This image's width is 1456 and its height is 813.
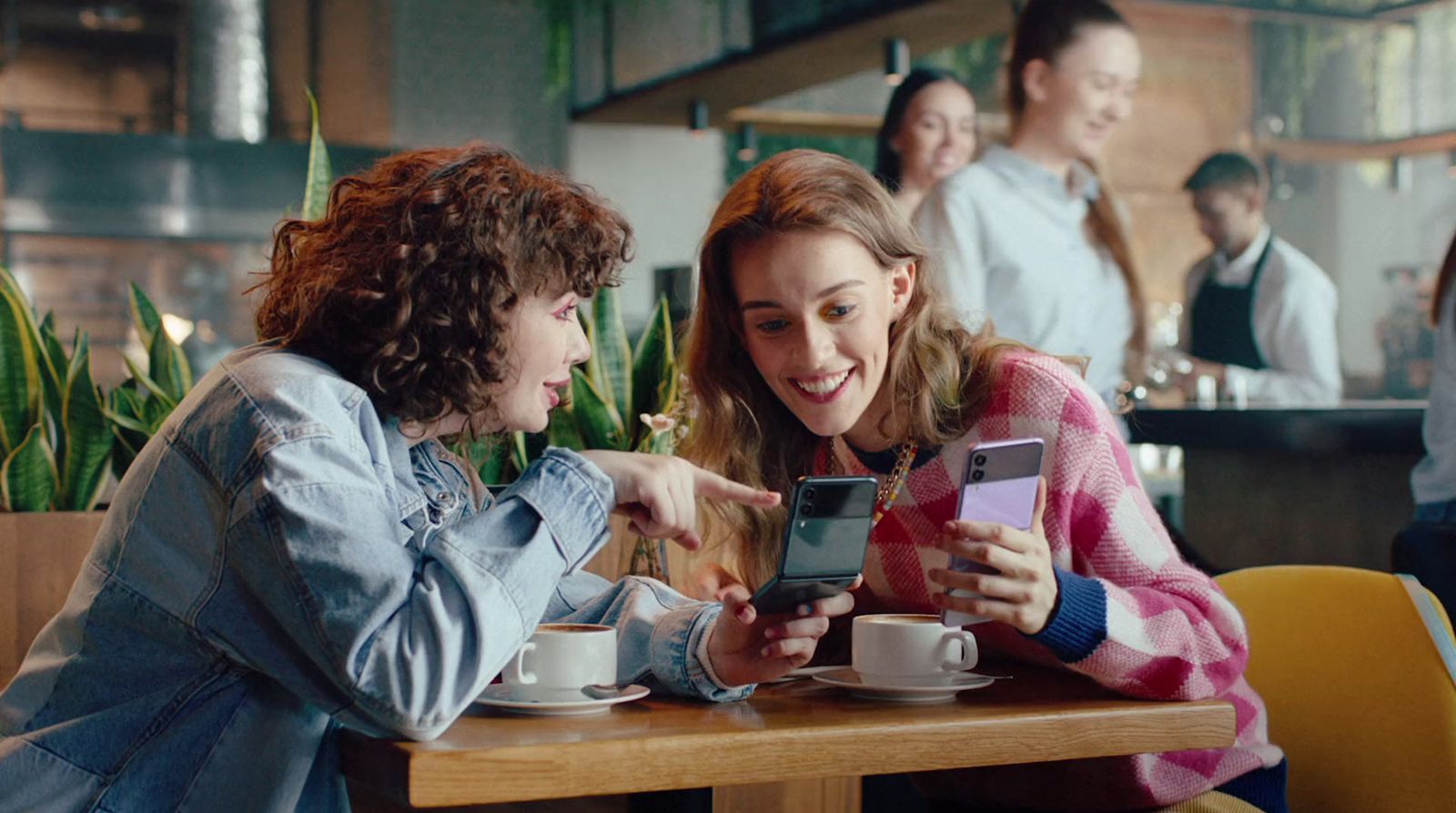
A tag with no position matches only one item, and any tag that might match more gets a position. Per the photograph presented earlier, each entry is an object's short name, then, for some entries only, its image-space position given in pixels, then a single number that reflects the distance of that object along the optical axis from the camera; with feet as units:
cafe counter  12.05
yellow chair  5.62
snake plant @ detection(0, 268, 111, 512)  7.27
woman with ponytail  13.67
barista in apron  17.42
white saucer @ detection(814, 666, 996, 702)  4.41
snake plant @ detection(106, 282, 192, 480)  7.43
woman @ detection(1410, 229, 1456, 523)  10.37
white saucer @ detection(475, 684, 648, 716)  4.14
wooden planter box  7.02
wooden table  3.58
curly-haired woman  3.77
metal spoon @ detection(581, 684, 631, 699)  4.25
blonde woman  5.10
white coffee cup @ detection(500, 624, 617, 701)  4.22
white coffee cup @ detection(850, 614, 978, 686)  4.54
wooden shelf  16.03
